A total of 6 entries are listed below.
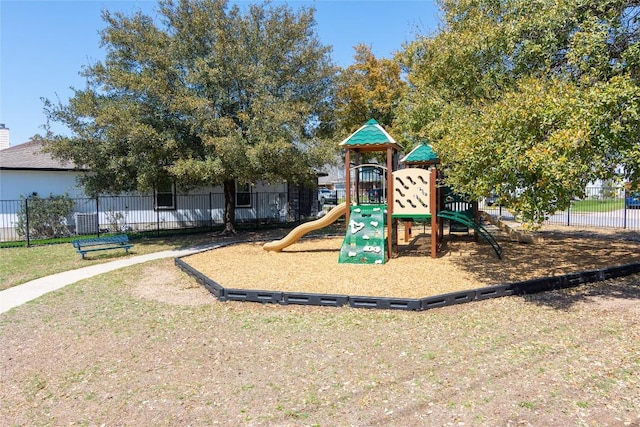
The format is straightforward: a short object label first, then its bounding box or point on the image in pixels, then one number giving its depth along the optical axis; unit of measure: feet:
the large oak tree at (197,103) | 39.24
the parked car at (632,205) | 73.13
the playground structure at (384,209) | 32.83
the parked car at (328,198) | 101.44
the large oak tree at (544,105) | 17.38
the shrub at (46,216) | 53.26
